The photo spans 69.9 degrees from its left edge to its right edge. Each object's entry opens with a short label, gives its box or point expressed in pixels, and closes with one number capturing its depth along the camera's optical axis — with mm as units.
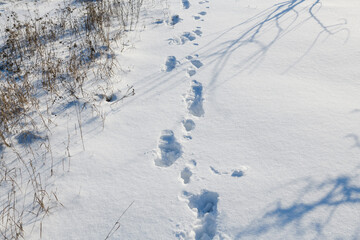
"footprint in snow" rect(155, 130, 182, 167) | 2031
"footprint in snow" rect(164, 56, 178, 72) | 3186
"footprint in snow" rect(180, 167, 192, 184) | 1866
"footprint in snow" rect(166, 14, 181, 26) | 4409
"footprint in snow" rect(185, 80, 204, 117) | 2533
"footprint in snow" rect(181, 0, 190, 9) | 5022
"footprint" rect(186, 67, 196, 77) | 3041
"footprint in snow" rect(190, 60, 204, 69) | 3200
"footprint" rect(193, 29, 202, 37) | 3944
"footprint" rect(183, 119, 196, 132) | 2321
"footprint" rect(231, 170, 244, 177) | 1828
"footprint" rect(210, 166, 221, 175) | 1862
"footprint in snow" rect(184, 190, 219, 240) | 1532
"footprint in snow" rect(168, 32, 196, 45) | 3773
